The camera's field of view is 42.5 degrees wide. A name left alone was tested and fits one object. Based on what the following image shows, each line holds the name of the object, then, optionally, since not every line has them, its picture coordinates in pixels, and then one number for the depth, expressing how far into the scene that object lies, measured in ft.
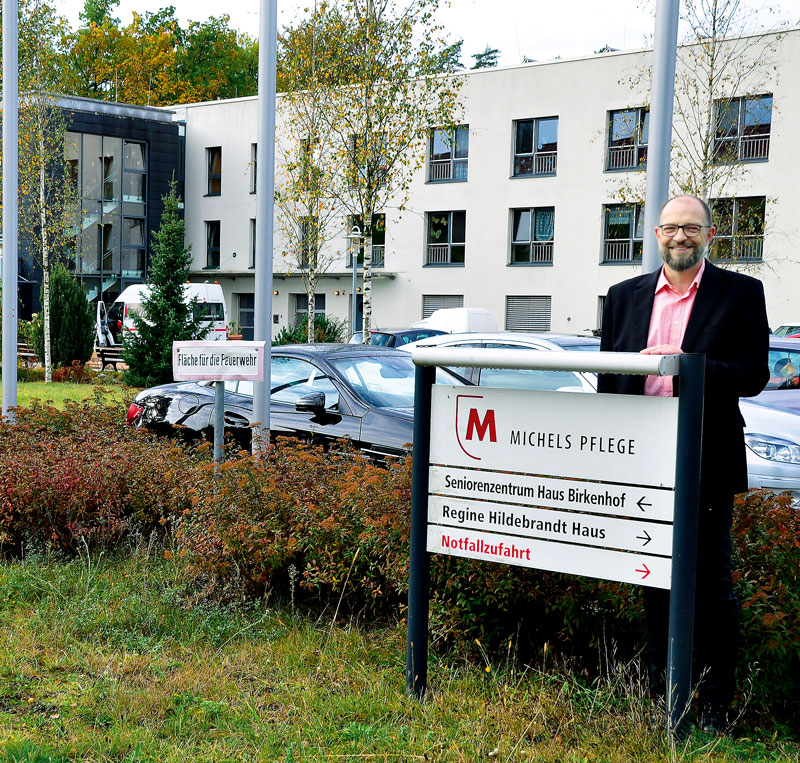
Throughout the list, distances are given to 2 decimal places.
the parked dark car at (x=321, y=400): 25.75
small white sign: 20.98
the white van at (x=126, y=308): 123.34
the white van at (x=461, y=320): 94.79
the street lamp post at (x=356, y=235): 79.90
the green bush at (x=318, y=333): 92.38
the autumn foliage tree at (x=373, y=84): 78.59
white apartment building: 101.04
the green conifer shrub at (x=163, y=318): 64.95
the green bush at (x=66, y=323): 87.66
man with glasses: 12.04
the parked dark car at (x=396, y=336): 78.95
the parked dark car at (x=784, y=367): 31.94
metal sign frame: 11.11
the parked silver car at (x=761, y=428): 24.22
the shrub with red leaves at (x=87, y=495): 21.44
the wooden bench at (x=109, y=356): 97.60
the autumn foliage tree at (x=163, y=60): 181.98
